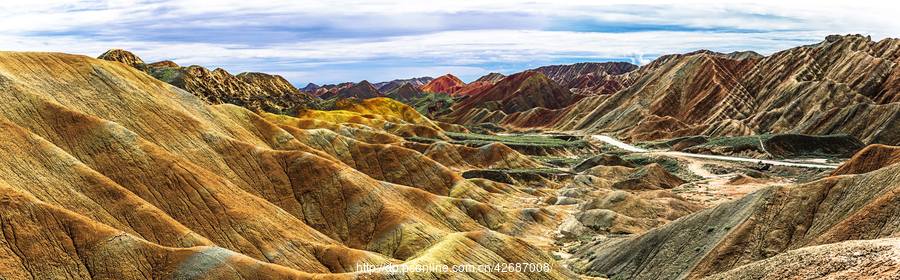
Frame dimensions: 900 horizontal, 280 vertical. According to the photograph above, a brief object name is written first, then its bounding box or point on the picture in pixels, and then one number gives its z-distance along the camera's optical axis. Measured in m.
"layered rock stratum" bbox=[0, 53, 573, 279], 50.50
